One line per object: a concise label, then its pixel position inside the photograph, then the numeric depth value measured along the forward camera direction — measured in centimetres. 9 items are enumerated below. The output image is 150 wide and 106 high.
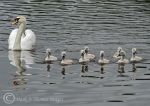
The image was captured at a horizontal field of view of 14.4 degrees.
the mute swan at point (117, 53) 2689
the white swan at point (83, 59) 2638
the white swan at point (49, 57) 2640
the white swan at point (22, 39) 3022
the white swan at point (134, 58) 2666
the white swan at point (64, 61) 2586
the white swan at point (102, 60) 2617
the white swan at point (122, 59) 2614
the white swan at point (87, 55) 2675
